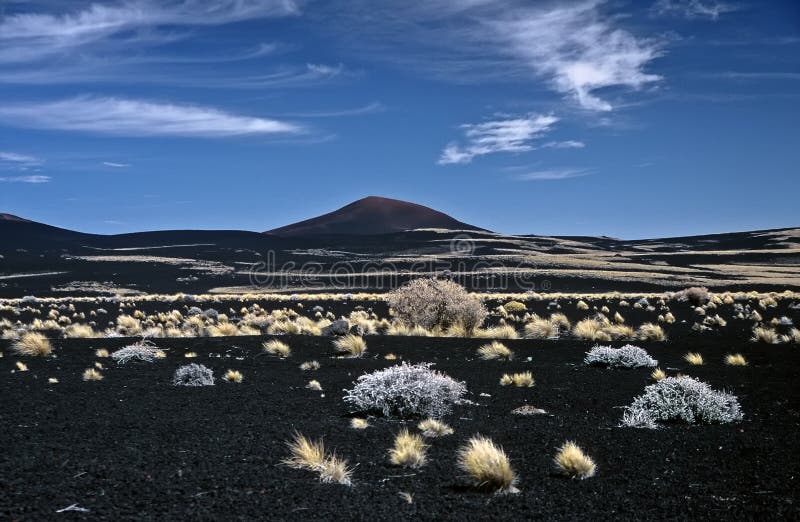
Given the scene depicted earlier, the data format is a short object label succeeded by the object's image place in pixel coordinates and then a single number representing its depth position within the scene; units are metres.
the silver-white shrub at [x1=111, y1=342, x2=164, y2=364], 16.34
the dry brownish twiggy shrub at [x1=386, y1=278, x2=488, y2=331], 25.17
